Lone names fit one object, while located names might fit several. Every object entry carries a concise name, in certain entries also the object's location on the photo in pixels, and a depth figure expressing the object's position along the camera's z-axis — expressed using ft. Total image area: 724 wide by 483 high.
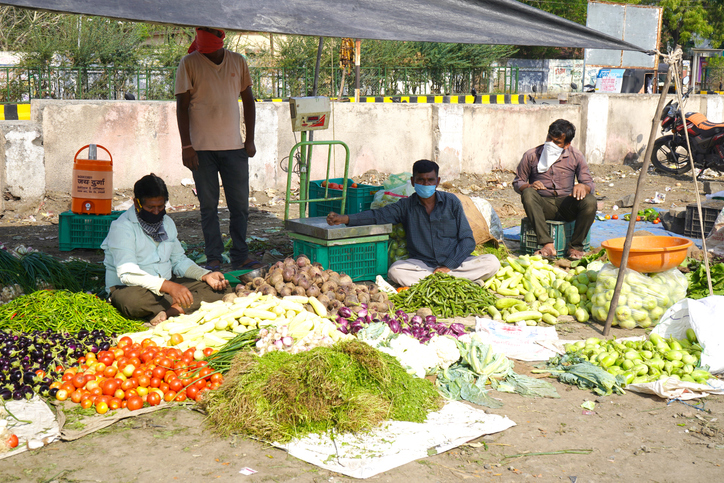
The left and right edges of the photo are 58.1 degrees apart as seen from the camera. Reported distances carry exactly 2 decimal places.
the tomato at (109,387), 11.05
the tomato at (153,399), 11.00
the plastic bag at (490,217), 23.32
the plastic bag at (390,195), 20.75
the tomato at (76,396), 11.08
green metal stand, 19.36
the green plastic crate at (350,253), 17.07
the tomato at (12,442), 9.34
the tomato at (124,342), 12.64
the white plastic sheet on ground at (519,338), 13.85
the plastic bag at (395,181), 22.20
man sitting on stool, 21.97
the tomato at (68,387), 11.20
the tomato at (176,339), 12.92
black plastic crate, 24.34
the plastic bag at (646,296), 15.44
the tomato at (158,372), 11.53
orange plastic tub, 15.24
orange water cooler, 21.33
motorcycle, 38.65
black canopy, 11.48
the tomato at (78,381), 11.26
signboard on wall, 80.69
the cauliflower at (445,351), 12.78
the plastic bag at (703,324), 12.89
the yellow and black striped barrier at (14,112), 29.96
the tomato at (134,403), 10.79
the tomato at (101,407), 10.68
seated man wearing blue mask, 18.04
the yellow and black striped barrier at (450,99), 46.61
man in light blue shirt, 14.57
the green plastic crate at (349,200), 21.97
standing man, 18.37
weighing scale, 17.06
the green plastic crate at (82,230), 21.57
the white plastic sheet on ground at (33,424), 9.59
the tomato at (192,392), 11.19
